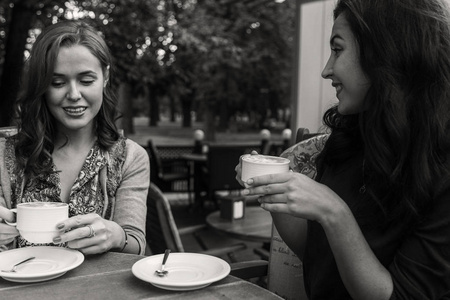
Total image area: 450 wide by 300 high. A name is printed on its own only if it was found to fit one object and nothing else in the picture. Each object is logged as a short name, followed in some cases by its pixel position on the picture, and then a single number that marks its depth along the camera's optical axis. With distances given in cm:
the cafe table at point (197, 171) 770
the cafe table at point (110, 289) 116
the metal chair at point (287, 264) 182
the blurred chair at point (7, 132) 208
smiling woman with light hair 176
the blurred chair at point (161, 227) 225
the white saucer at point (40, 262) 121
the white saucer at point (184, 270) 118
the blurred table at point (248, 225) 305
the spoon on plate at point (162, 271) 125
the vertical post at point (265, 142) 809
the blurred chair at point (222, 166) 666
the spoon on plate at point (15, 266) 126
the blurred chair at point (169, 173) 744
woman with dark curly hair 119
